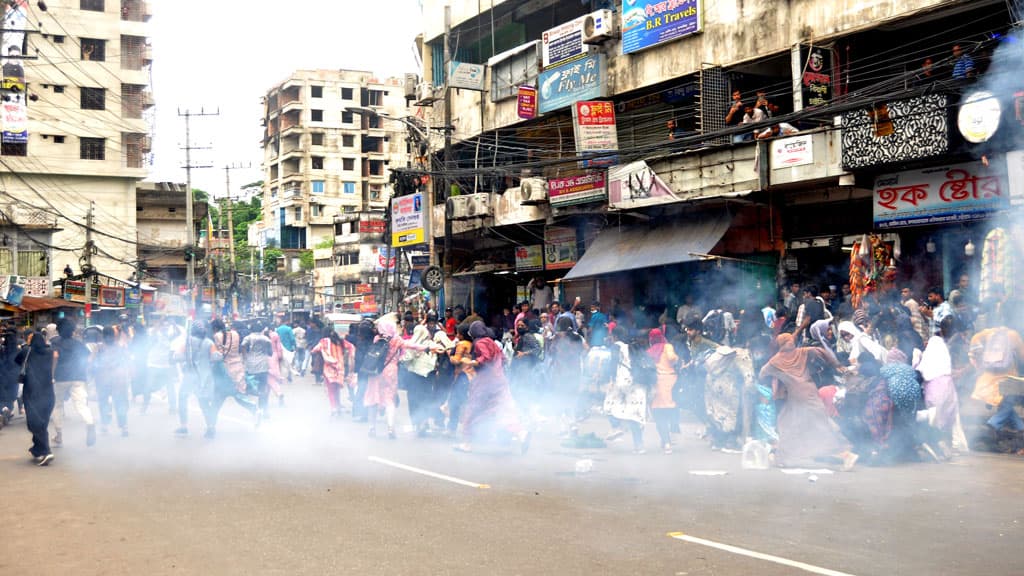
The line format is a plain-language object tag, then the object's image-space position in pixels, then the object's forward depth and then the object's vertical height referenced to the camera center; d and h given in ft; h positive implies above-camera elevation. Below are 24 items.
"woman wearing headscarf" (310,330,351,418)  55.01 -3.17
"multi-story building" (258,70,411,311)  280.72 +46.10
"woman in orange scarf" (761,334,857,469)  34.12 -4.27
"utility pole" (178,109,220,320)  162.30 +11.97
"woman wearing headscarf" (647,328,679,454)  39.47 -3.37
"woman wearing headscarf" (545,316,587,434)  47.50 -3.10
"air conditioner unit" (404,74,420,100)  119.24 +27.23
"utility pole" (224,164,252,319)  200.20 +4.40
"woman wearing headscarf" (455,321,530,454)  40.06 -4.17
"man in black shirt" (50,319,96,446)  43.45 -2.77
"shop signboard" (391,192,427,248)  107.34 +9.51
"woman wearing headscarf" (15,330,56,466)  38.83 -3.21
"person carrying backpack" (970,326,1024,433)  36.88 -2.92
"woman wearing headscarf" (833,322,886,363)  38.65 -1.92
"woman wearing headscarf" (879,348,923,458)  35.04 -3.89
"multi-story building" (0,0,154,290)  185.47 +37.05
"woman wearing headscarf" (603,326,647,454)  39.24 -4.00
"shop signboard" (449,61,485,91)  95.86 +22.68
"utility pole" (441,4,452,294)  90.53 +15.69
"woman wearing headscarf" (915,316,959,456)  36.42 -3.66
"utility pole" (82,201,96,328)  124.88 +5.49
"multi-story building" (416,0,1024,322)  53.47 +10.04
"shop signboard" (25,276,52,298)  136.33 +3.82
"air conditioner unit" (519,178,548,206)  86.89 +10.08
